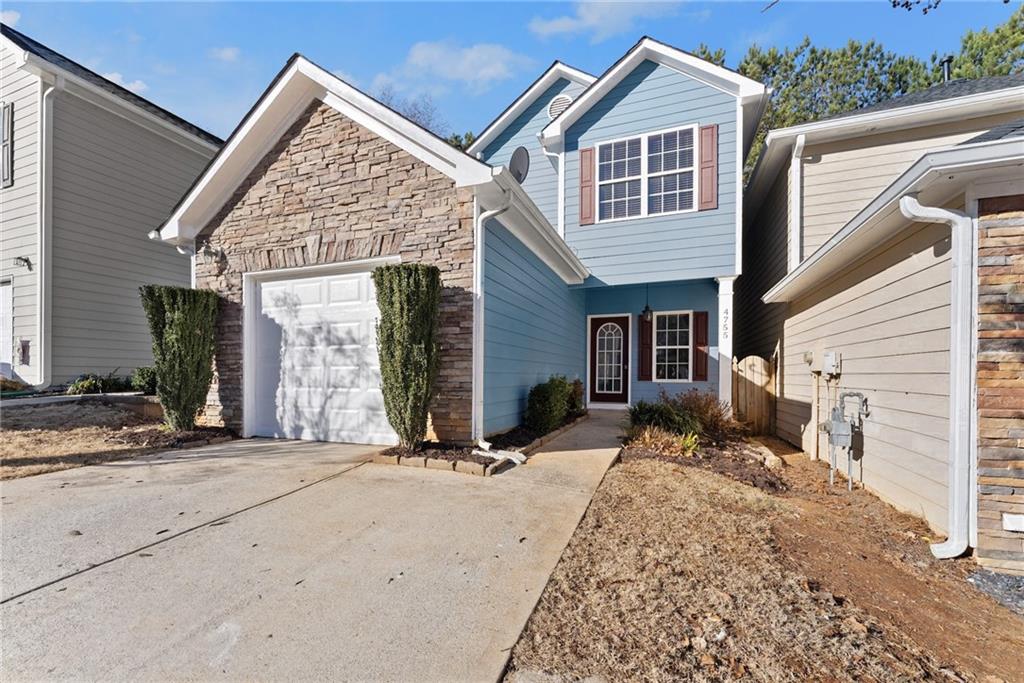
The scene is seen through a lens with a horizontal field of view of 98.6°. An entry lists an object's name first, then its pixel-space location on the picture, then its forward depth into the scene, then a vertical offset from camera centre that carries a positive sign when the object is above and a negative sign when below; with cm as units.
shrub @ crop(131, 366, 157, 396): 855 -86
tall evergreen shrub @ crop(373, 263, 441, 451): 466 -3
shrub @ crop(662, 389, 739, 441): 668 -111
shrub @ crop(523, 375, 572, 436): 645 -99
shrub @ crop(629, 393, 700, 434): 624 -112
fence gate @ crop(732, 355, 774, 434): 807 -98
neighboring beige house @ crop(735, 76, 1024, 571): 294 +20
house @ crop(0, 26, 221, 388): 819 +233
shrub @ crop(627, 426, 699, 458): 548 -129
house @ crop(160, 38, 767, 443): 518 +156
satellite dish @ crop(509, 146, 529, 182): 1022 +411
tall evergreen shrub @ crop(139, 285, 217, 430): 568 -14
